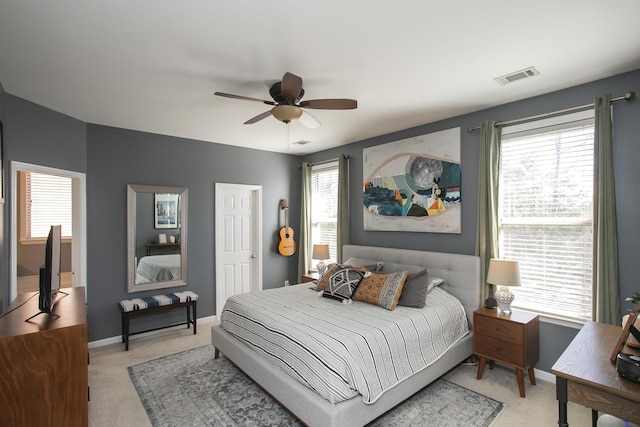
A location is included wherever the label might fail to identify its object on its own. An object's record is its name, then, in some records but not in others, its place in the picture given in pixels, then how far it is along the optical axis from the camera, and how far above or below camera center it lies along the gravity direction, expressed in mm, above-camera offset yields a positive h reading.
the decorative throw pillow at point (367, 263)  4008 -622
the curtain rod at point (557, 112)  2575 +909
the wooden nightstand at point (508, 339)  2773 -1103
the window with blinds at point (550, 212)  2857 +17
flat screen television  2154 -382
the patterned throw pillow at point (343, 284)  3361 -720
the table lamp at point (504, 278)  2936 -577
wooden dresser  1746 -851
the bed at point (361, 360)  2164 -1198
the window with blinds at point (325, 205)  5371 +180
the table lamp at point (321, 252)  4961 -549
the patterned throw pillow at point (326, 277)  3788 -722
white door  5074 -375
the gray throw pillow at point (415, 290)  3099 -730
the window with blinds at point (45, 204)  5645 +255
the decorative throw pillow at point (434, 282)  3426 -719
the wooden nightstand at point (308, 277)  5002 -944
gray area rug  2475 -1537
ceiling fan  2490 +901
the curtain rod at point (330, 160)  4998 +891
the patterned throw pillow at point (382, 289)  3086 -723
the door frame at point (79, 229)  3863 -126
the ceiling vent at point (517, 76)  2625 +1136
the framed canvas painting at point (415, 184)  3751 +380
